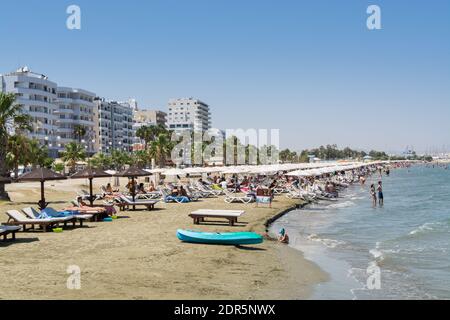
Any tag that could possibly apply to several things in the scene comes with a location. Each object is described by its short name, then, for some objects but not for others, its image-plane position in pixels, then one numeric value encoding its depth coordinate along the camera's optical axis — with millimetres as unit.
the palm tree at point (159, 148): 90375
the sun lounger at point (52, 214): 19194
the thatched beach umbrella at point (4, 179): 21016
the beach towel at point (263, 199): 30109
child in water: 18688
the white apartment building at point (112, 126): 122062
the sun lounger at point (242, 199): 32406
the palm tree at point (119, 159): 87875
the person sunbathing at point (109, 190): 32491
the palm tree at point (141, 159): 91750
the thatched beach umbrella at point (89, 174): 24647
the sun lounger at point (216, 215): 20922
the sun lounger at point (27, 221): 18219
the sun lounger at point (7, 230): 15753
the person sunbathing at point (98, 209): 22227
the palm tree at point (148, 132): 117625
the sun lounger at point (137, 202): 26734
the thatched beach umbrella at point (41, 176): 20922
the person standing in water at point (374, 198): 38569
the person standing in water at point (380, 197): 39603
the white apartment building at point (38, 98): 89312
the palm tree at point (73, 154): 67188
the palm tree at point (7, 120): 30062
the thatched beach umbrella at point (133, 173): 26250
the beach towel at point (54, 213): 19783
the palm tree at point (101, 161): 76938
